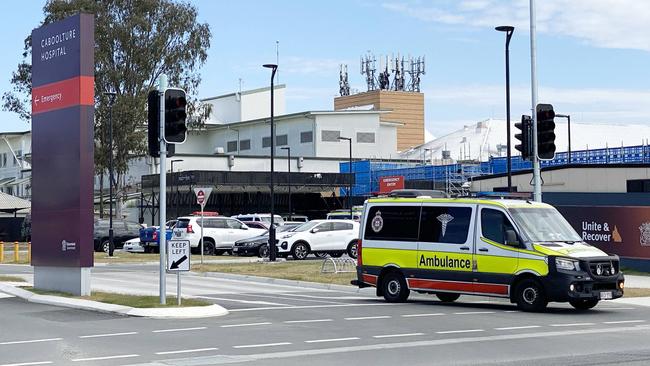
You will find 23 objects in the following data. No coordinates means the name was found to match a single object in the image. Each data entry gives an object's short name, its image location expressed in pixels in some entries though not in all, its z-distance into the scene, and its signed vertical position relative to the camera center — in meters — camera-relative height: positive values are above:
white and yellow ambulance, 19.19 -0.65
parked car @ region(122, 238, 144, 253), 49.84 -1.13
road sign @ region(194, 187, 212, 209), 35.81 +1.02
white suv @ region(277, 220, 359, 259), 39.34 -0.66
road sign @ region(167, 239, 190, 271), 19.73 -0.63
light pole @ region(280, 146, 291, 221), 71.55 +3.09
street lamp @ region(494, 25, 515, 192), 31.50 +5.04
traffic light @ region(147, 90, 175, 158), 19.75 +1.99
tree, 63.44 +10.84
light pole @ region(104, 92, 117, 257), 46.24 +2.64
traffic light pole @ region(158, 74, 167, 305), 19.61 +0.62
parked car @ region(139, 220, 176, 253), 47.28 -0.69
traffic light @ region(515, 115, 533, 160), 24.97 +2.11
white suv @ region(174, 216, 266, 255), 43.78 -0.40
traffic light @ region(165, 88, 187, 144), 19.58 +2.12
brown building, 131.12 +15.20
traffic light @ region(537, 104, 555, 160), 24.37 +2.18
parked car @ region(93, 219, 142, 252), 54.41 -0.47
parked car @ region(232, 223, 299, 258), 42.47 -1.00
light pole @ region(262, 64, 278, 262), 37.69 -0.79
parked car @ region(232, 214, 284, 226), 55.97 +0.28
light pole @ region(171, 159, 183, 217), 70.38 +2.77
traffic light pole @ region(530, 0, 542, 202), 24.78 +3.17
